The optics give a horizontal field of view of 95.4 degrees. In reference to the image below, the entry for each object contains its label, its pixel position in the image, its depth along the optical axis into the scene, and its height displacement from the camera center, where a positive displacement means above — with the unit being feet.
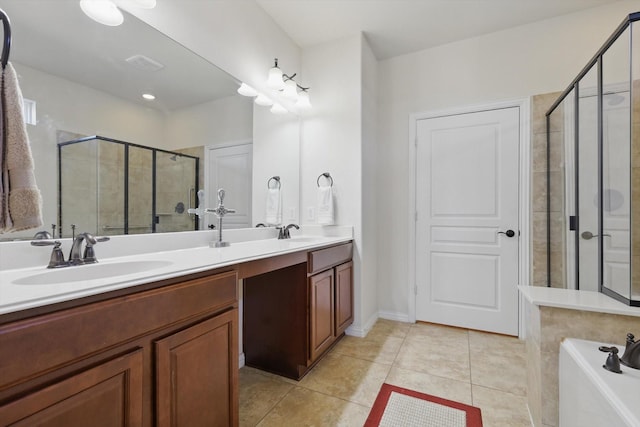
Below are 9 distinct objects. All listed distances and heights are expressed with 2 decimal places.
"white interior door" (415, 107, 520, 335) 8.30 -0.19
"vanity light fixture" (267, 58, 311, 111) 7.47 +3.42
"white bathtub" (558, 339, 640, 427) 2.78 -1.87
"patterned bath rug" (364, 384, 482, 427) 4.72 -3.40
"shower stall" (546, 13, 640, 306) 4.58 +0.75
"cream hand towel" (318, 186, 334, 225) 8.26 +0.20
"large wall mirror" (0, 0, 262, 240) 3.70 +1.83
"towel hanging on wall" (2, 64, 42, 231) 2.59 +0.42
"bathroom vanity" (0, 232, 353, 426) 2.10 -1.24
